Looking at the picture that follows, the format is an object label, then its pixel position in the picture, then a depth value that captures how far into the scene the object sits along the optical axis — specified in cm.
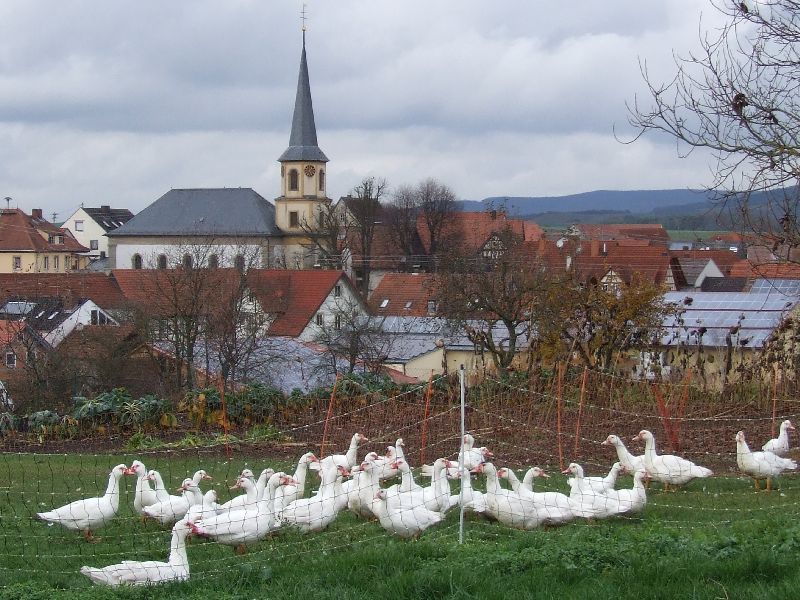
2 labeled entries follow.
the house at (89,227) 12369
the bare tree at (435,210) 9362
